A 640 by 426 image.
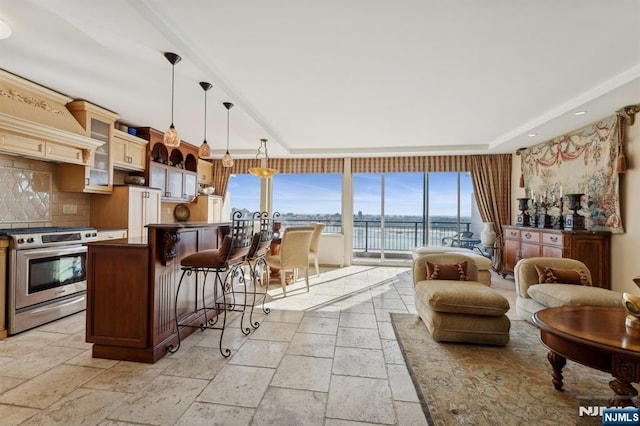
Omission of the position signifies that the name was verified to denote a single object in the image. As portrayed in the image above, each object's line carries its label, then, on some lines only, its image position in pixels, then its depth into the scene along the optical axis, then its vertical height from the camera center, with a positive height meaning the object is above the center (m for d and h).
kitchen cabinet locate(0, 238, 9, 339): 2.65 -0.66
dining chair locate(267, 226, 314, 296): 4.16 -0.52
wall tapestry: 3.58 +0.66
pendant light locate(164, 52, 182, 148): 2.65 +0.72
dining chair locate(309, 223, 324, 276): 5.00 -0.50
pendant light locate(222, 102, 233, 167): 3.58 +0.72
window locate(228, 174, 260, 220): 6.93 +0.58
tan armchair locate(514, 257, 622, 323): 2.55 -0.70
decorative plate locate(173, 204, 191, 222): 5.83 +0.05
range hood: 2.76 +0.98
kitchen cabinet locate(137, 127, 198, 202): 4.74 +0.85
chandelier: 4.71 +0.75
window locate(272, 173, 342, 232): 6.83 +0.42
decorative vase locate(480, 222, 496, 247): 5.64 -0.36
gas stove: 2.71 -0.23
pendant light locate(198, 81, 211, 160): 3.05 +0.75
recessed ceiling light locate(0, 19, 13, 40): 2.03 +1.32
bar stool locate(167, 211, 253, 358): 2.48 -0.37
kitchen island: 2.29 -0.66
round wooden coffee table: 1.53 -0.70
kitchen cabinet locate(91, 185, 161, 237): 4.06 +0.08
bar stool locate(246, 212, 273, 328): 3.07 -0.28
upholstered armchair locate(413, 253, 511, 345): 2.53 -0.88
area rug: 1.68 -1.15
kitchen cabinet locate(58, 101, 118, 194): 3.58 +0.72
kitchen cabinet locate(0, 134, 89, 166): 2.81 +0.69
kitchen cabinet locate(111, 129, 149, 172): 4.12 +0.96
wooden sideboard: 3.63 -0.40
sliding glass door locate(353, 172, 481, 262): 6.30 +0.28
